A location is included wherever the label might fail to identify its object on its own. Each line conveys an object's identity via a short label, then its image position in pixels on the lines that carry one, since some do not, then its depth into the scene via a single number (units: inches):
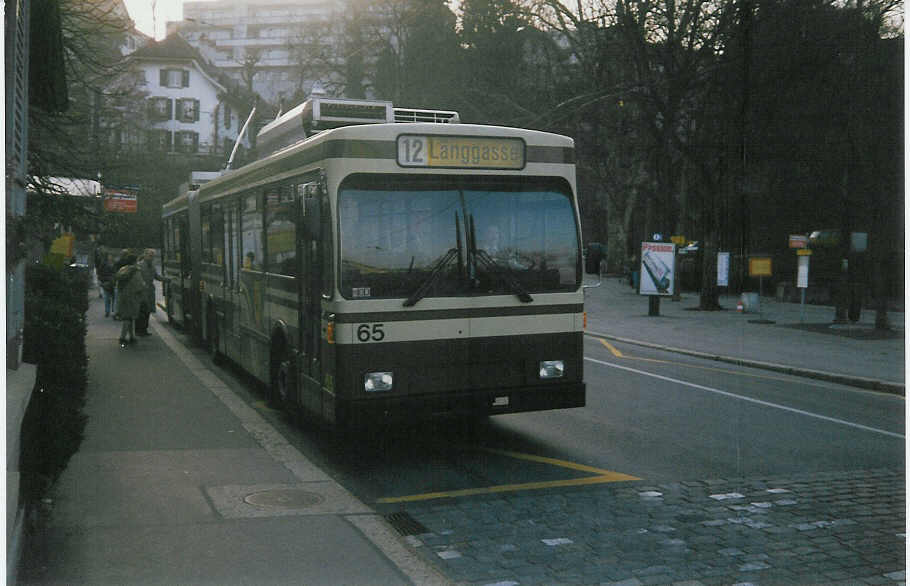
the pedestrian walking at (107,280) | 878.9
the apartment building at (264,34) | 1893.5
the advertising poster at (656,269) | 989.8
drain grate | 246.1
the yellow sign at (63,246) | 284.0
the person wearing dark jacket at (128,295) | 657.0
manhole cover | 265.4
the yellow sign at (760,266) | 943.7
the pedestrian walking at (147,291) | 733.3
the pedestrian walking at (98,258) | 947.8
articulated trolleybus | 305.0
